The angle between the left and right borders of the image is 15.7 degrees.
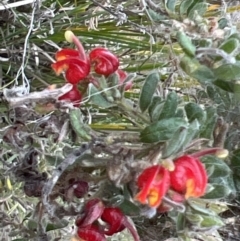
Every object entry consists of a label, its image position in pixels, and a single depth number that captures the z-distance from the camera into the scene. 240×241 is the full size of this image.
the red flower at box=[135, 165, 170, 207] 0.29
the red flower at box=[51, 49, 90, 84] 0.32
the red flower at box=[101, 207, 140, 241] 0.32
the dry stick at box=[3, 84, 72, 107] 0.31
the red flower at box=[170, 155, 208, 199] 0.29
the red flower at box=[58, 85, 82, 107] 0.32
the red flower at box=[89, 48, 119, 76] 0.33
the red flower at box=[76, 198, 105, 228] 0.31
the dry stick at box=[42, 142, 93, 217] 0.31
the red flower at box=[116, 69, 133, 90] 0.33
